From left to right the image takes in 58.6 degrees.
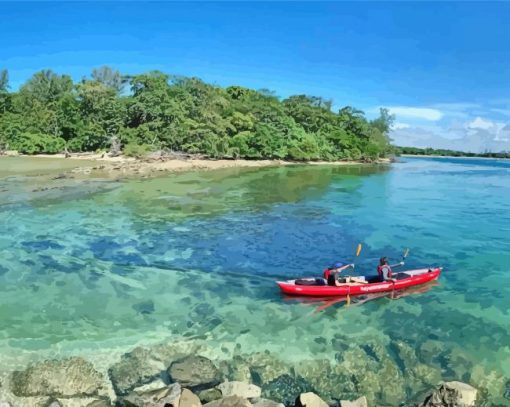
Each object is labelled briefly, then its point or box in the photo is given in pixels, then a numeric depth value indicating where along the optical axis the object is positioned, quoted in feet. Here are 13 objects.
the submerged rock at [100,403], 35.32
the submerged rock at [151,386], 37.70
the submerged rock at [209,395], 36.17
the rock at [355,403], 34.96
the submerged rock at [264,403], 34.58
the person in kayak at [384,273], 62.13
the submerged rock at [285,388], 38.02
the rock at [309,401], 34.04
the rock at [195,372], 38.50
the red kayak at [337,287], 58.75
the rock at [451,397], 34.99
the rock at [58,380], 37.09
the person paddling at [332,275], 59.31
